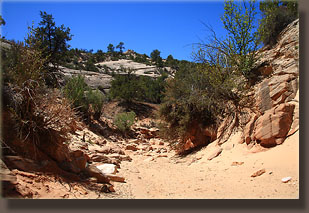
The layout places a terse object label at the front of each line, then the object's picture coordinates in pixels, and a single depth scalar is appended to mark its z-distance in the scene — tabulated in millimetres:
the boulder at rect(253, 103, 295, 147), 6137
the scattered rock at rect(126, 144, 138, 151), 13078
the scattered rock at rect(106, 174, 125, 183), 5930
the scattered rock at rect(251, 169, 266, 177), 5219
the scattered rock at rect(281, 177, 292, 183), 4430
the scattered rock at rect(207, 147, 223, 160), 7879
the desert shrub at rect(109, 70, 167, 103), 24156
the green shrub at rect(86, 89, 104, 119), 16808
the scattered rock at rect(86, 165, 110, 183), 5316
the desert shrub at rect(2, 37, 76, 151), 4434
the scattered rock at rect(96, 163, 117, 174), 6230
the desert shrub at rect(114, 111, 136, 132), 17281
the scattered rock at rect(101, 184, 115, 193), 4715
